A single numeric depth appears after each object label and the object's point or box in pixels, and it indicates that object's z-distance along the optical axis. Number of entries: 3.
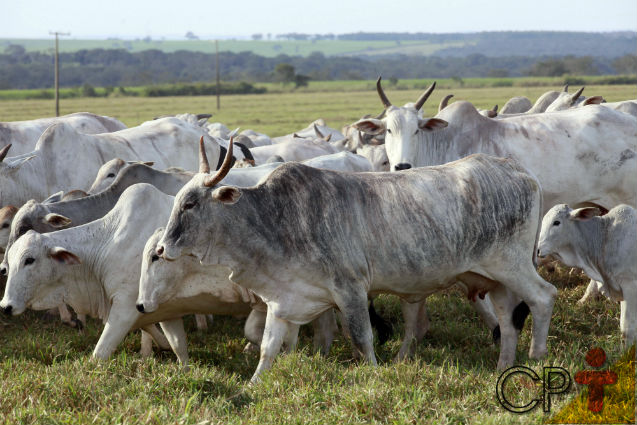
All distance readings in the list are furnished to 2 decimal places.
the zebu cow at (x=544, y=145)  14.53
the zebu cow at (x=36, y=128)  19.42
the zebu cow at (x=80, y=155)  15.95
